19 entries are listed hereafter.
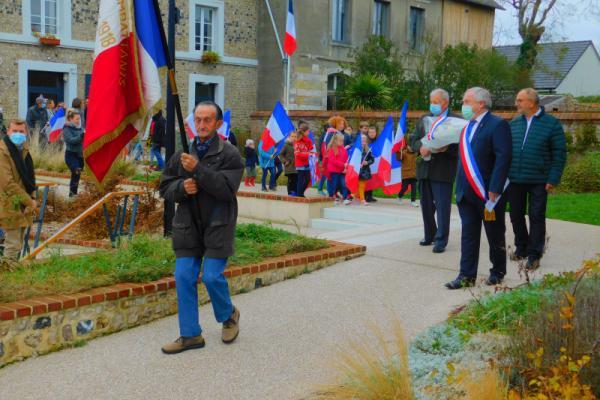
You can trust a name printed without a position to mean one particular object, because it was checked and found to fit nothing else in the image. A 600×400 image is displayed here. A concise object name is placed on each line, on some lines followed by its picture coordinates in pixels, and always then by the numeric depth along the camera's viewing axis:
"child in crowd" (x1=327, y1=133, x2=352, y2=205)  15.47
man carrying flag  5.58
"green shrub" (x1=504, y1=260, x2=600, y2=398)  4.23
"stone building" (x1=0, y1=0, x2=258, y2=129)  23.81
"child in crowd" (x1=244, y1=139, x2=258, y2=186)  19.05
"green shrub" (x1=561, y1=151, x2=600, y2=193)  17.55
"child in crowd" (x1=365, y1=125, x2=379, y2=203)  15.69
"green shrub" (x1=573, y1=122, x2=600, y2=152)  18.98
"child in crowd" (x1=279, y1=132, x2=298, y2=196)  15.70
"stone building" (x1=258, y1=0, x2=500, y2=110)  30.75
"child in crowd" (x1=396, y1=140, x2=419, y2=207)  15.46
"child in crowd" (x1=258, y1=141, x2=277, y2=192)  16.48
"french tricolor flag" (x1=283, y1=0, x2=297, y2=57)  21.41
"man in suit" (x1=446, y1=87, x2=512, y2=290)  7.27
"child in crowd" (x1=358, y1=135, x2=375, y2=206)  15.09
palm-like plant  27.75
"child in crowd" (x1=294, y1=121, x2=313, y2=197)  15.27
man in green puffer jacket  8.29
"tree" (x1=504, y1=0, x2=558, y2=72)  43.66
